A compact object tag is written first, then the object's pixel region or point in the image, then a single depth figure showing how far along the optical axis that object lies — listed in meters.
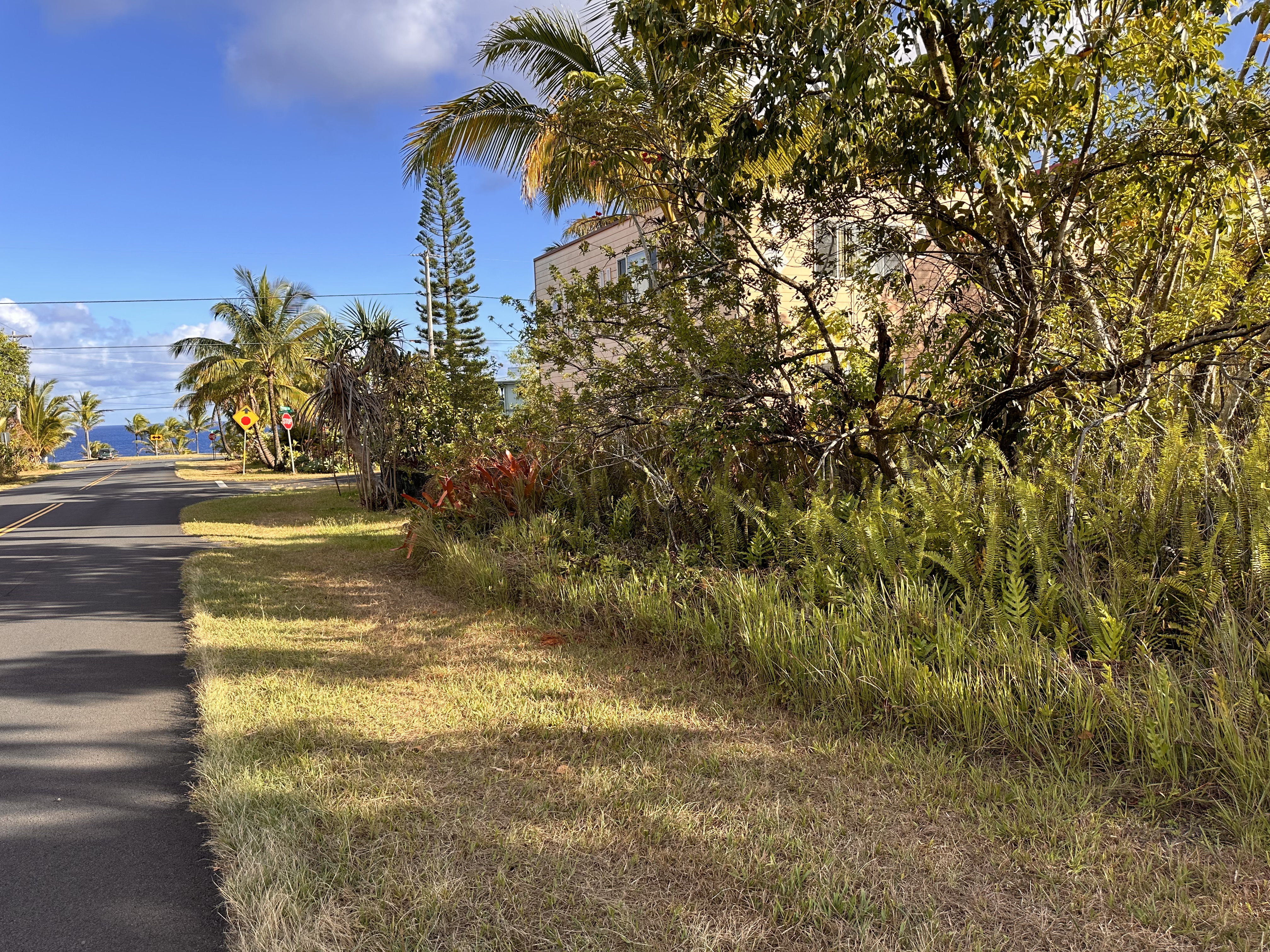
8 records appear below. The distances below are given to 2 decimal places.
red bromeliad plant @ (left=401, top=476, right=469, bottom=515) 9.62
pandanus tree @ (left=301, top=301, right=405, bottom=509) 15.16
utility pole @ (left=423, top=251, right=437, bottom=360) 26.98
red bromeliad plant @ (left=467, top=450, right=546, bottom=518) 8.73
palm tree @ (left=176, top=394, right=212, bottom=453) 46.88
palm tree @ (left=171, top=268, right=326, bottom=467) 35.91
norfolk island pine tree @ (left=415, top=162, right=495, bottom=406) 32.16
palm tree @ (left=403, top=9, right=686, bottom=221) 6.95
